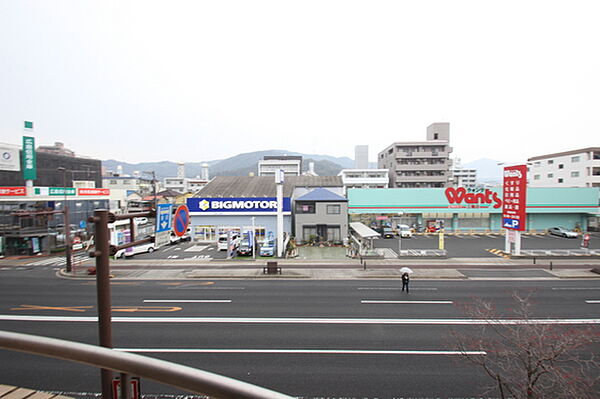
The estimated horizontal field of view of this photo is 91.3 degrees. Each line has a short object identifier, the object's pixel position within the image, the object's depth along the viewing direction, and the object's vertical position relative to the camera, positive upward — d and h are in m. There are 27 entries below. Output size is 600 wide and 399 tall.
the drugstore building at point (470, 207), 40.47 -2.43
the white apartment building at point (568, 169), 50.72 +3.76
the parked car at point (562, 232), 37.34 -5.71
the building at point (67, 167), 56.91 +4.84
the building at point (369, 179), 67.44 +2.57
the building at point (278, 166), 111.12 +9.47
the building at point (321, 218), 34.78 -3.29
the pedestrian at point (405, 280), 18.81 -5.78
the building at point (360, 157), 131.38 +14.89
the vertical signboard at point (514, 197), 27.36 -0.77
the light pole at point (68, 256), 24.82 -5.39
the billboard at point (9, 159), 34.34 +4.10
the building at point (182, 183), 113.00 +3.38
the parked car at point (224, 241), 32.23 -5.56
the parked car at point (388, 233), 39.31 -5.81
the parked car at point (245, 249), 29.89 -5.91
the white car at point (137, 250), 29.34 -5.87
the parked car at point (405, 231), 38.02 -5.41
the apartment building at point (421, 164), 63.91 +5.69
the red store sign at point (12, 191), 31.39 +0.21
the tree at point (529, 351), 6.71 -6.21
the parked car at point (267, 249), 30.12 -6.06
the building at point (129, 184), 83.31 +2.32
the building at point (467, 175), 138.20 +6.83
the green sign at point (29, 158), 32.03 +3.87
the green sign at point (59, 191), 34.78 +0.19
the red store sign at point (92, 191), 38.39 +0.17
